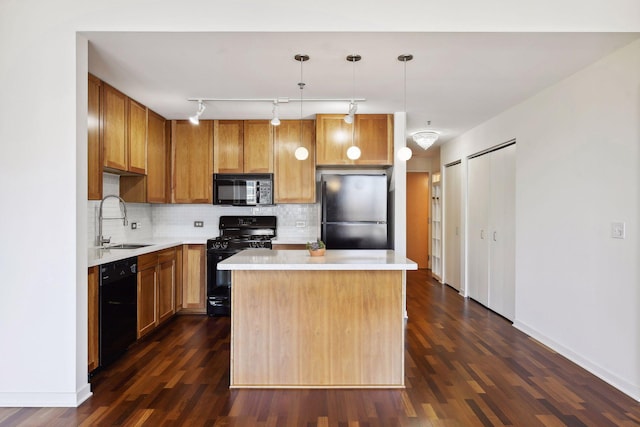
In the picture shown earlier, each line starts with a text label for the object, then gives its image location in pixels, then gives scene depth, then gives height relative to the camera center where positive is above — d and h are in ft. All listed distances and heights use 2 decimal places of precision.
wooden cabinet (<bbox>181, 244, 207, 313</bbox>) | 14.88 -2.34
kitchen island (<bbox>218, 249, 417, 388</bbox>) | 8.77 -2.61
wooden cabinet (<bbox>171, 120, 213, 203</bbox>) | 15.60 +2.12
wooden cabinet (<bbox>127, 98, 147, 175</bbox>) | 12.46 +2.53
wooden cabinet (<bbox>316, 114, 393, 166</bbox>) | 14.60 +2.85
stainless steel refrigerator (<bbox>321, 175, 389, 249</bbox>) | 14.53 +0.10
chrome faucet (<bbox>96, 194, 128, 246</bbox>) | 12.57 -0.58
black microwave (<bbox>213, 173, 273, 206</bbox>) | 15.49 +0.91
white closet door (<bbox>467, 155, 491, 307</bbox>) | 16.26 -0.64
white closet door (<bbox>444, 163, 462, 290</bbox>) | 19.40 -0.55
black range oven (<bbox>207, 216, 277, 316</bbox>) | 14.65 -2.14
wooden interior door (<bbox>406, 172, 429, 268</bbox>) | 27.58 -0.24
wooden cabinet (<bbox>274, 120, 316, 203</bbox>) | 15.55 +1.90
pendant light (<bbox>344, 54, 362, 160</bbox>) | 9.30 +3.12
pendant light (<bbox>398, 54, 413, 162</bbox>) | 9.22 +3.64
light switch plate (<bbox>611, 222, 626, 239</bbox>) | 8.85 -0.41
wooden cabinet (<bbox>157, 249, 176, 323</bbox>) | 13.06 -2.44
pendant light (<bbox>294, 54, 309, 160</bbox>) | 9.27 +3.67
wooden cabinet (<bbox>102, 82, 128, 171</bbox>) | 10.98 +2.50
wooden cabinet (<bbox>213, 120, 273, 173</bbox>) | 15.57 +2.62
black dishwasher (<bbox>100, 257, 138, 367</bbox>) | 9.53 -2.44
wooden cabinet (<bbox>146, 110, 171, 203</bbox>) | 14.08 +2.02
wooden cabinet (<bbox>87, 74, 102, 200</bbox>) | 10.12 +1.88
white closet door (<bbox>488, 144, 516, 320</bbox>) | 14.10 -0.77
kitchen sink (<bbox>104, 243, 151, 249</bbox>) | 12.71 -1.07
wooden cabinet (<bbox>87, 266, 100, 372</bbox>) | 8.96 -2.35
